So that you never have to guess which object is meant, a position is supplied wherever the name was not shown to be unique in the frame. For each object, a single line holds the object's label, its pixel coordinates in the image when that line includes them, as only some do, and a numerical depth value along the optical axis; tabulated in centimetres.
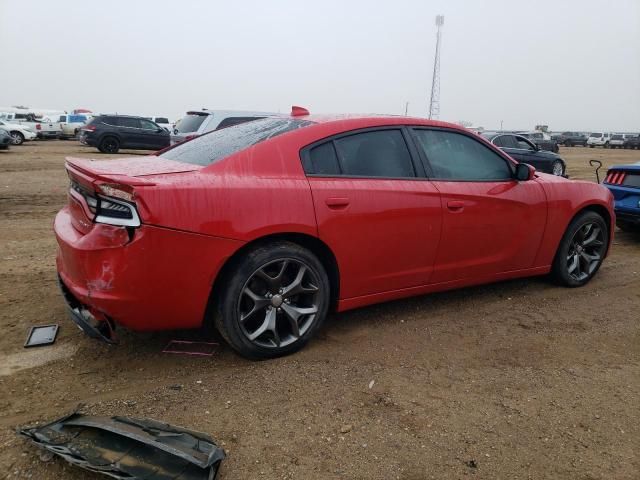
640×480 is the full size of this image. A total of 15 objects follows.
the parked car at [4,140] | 1980
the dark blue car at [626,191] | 625
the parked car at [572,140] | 5100
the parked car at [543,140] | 2962
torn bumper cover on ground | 195
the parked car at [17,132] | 2470
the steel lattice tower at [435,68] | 5494
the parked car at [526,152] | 1332
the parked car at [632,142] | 4812
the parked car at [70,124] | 3228
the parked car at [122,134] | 1994
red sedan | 258
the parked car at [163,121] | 3772
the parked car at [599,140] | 5000
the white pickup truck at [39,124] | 3114
